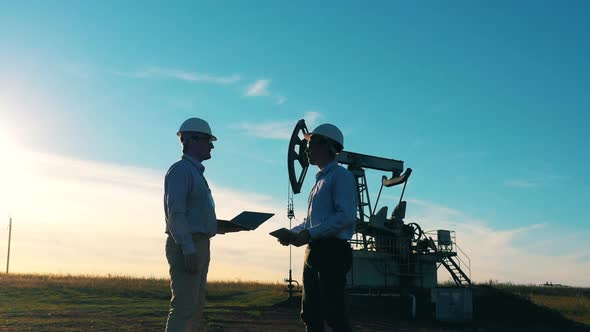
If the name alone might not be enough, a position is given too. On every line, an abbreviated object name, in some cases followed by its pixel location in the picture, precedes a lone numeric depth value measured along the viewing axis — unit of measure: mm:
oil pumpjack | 26297
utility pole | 68850
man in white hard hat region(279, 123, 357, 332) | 5801
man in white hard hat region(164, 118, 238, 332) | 5855
